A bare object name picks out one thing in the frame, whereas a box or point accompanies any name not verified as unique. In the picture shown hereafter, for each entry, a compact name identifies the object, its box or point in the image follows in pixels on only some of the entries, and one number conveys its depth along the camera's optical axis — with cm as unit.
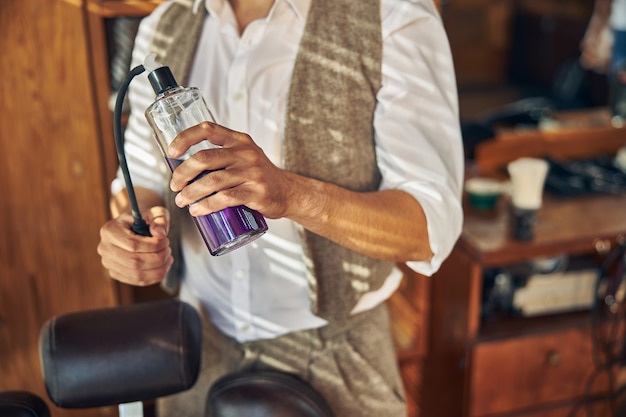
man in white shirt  108
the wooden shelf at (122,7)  166
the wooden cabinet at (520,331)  191
